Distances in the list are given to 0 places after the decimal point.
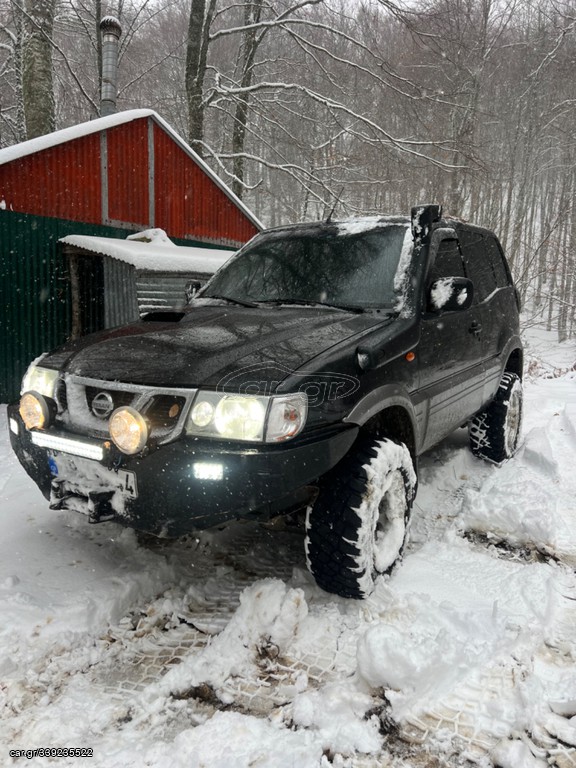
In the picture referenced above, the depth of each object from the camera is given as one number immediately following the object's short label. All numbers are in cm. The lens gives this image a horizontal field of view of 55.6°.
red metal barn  757
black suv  223
